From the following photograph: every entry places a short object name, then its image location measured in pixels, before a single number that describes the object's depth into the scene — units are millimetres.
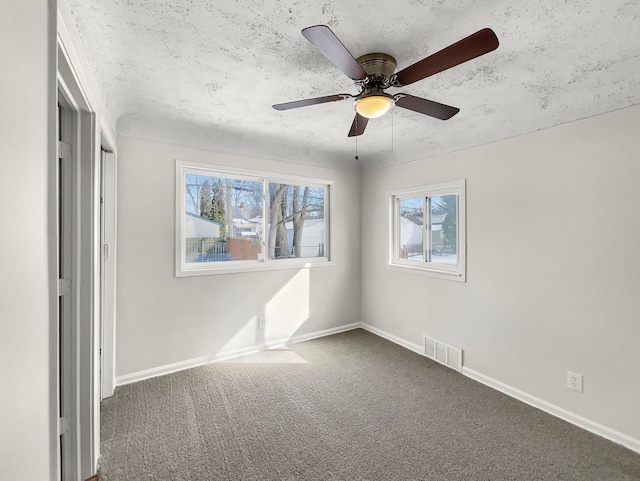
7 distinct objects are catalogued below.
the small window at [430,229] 3231
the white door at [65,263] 1659
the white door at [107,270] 2568
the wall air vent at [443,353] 3160
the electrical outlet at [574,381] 2324
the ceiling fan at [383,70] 1264
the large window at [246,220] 3217
